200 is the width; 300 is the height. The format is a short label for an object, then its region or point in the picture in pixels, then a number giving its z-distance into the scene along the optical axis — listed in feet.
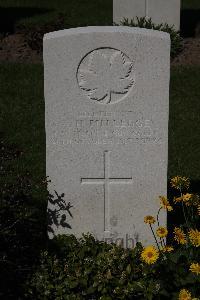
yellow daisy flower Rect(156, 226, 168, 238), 13.88
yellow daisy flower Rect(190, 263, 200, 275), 13.07
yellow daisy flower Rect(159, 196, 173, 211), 14.58
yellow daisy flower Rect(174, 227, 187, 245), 13.95
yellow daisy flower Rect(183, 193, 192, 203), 14.85
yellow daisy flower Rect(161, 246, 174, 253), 14.03
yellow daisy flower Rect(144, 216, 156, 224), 14.13
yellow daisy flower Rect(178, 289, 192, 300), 12.66
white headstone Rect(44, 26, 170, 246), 15.19
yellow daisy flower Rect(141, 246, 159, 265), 13.48
